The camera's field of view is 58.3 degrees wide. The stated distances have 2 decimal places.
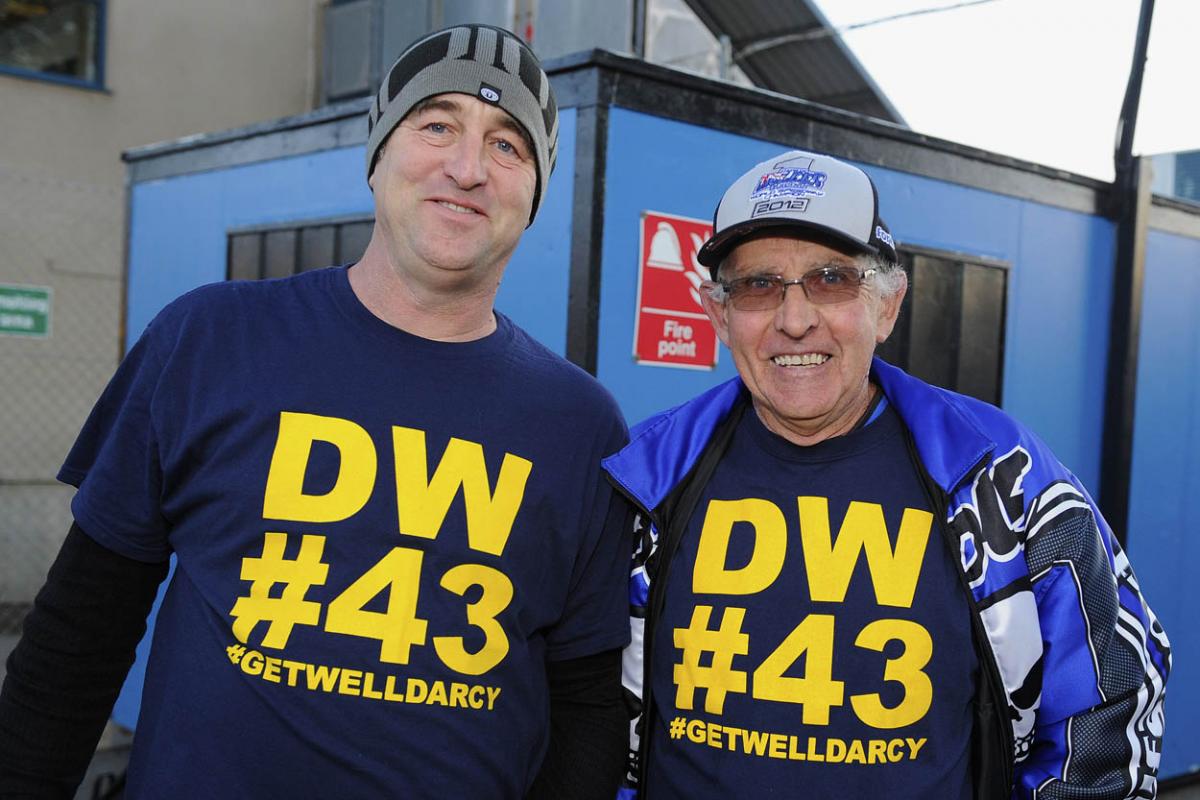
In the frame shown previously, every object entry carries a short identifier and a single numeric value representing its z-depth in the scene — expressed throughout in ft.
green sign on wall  26.27
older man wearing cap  5.75
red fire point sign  10.82
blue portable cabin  10.59
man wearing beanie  5.25
